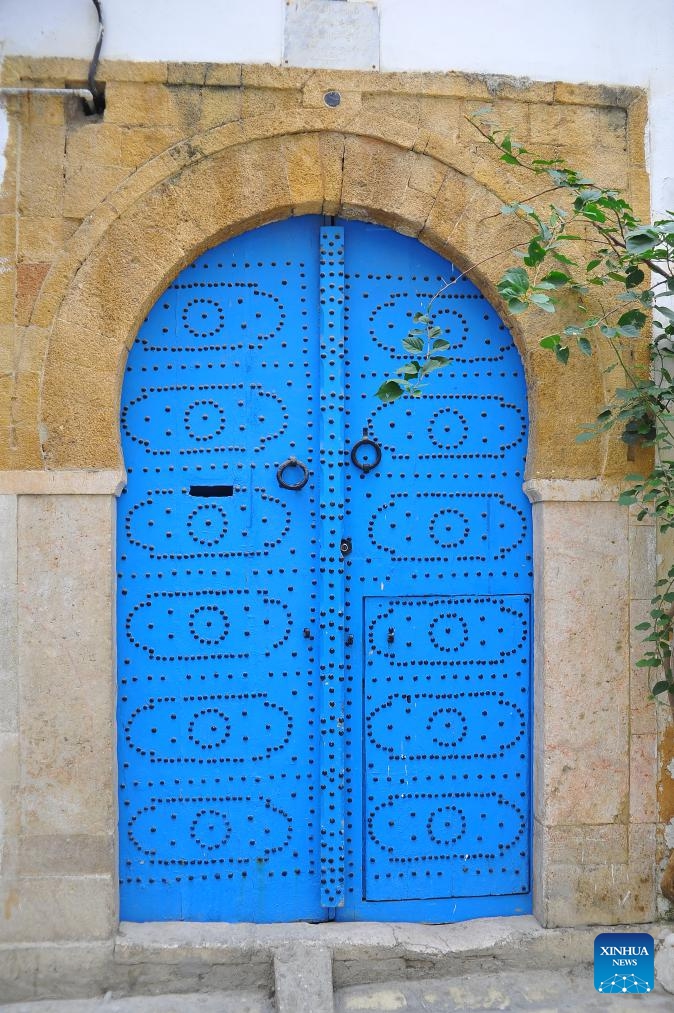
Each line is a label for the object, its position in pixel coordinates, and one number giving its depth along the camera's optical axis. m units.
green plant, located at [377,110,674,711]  3.29
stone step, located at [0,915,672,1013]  3.33
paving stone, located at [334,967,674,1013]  3.33
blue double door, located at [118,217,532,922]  3.59
